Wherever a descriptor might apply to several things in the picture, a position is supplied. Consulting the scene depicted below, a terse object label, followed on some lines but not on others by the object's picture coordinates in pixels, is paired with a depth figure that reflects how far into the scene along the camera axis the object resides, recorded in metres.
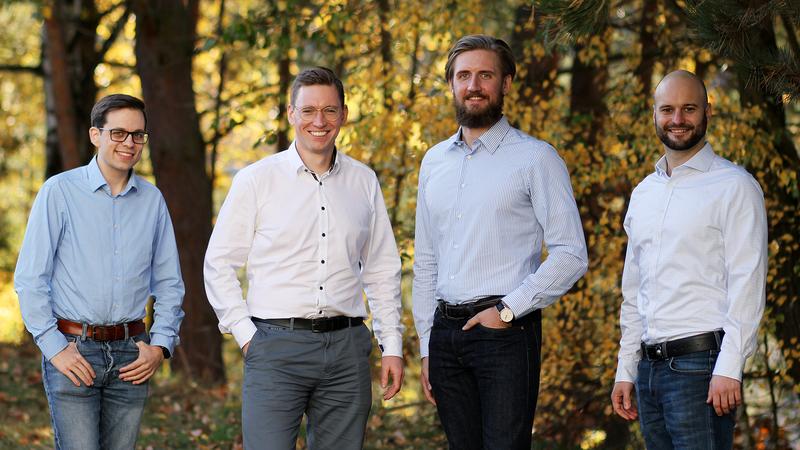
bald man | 7.57
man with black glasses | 8.18
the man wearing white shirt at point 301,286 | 8.06
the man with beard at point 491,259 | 8.03
